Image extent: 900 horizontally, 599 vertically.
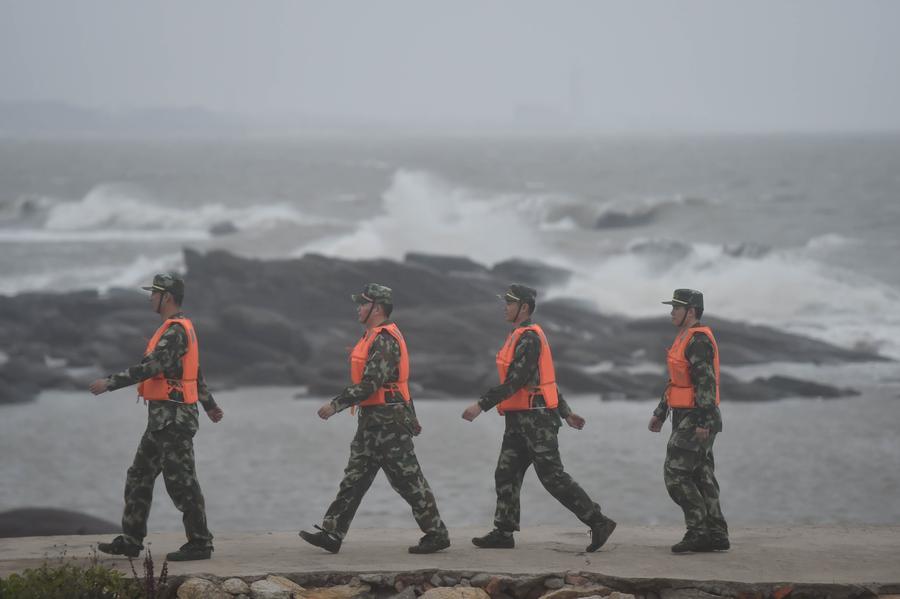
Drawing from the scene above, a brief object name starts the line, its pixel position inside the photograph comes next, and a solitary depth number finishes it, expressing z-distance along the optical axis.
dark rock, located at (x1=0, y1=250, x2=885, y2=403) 51.34
